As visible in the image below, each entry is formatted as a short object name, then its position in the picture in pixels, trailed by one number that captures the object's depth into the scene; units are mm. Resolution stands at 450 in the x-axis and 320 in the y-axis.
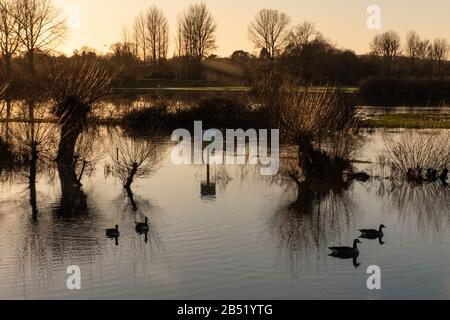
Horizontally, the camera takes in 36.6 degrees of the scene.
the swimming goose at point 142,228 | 20531
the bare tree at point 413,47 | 132125
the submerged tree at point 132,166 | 28469
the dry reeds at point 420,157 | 31053
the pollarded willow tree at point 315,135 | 31625
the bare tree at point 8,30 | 62900
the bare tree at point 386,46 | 123250
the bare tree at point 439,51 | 130875
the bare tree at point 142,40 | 111562
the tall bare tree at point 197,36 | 104688
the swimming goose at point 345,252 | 18281
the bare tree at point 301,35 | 96062
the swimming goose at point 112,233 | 19938
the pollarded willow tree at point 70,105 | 30812
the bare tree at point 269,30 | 100125
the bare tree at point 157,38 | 111312
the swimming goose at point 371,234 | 20391
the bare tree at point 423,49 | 132375
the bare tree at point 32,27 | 63969
